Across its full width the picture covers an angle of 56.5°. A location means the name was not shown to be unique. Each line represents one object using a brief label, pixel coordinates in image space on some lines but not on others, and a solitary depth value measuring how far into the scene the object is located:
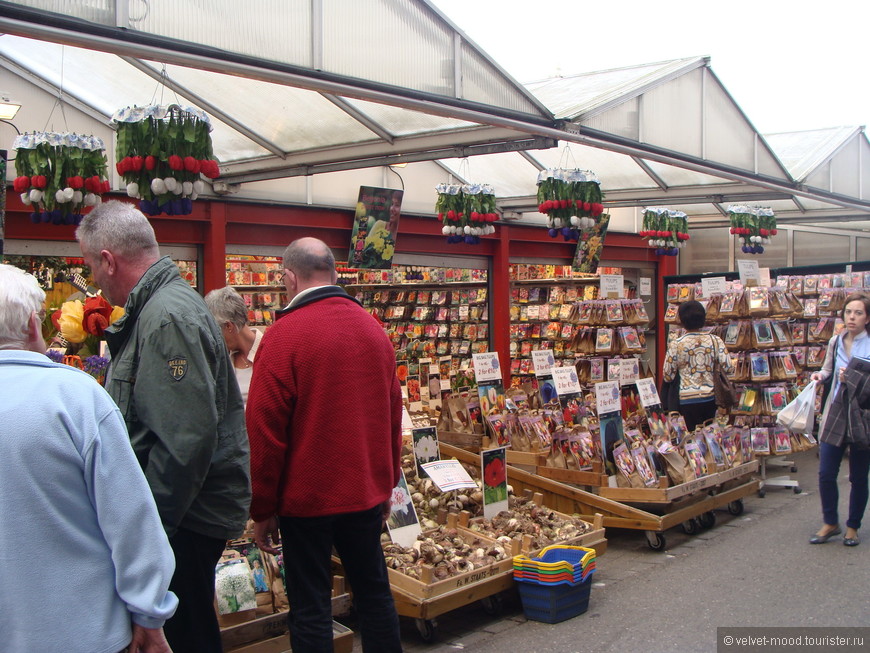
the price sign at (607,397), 5.93
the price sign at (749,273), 8.74
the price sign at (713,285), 9.02
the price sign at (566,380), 7.02
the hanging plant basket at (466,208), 8.36
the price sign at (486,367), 6.95
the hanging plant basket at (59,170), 5.24
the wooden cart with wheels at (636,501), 5.54
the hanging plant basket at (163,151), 4.79
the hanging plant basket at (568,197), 7.32
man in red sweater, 2.82
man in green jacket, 2.19
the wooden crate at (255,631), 3.29
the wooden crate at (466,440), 6.60
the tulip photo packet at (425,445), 5.09
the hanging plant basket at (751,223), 11.08
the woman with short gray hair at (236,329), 3.87
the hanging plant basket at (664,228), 11.41
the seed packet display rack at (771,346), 7.93
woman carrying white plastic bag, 5.38
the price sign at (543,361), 7.76
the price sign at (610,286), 9.02
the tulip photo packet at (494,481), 4.98
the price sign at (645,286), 14.25
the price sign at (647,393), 6.52
